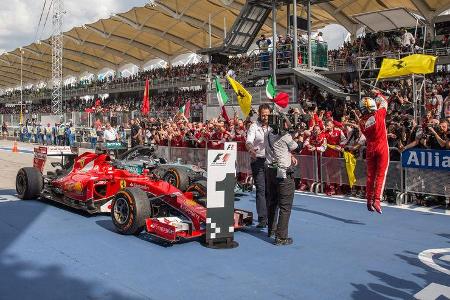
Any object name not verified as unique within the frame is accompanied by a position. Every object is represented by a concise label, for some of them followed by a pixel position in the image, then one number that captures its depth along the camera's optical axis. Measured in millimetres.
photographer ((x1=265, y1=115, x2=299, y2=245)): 6480
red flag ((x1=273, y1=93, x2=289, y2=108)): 12133
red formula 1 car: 6504
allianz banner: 9117
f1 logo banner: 6227
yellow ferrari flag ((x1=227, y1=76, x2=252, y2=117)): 12844
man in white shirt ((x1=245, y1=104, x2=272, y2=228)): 7590
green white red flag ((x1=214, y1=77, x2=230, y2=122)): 14985
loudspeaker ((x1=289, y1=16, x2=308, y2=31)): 21297
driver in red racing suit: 7188
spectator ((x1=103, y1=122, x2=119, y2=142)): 18109
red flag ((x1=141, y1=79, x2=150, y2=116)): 21498
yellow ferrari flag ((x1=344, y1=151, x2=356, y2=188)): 10453
